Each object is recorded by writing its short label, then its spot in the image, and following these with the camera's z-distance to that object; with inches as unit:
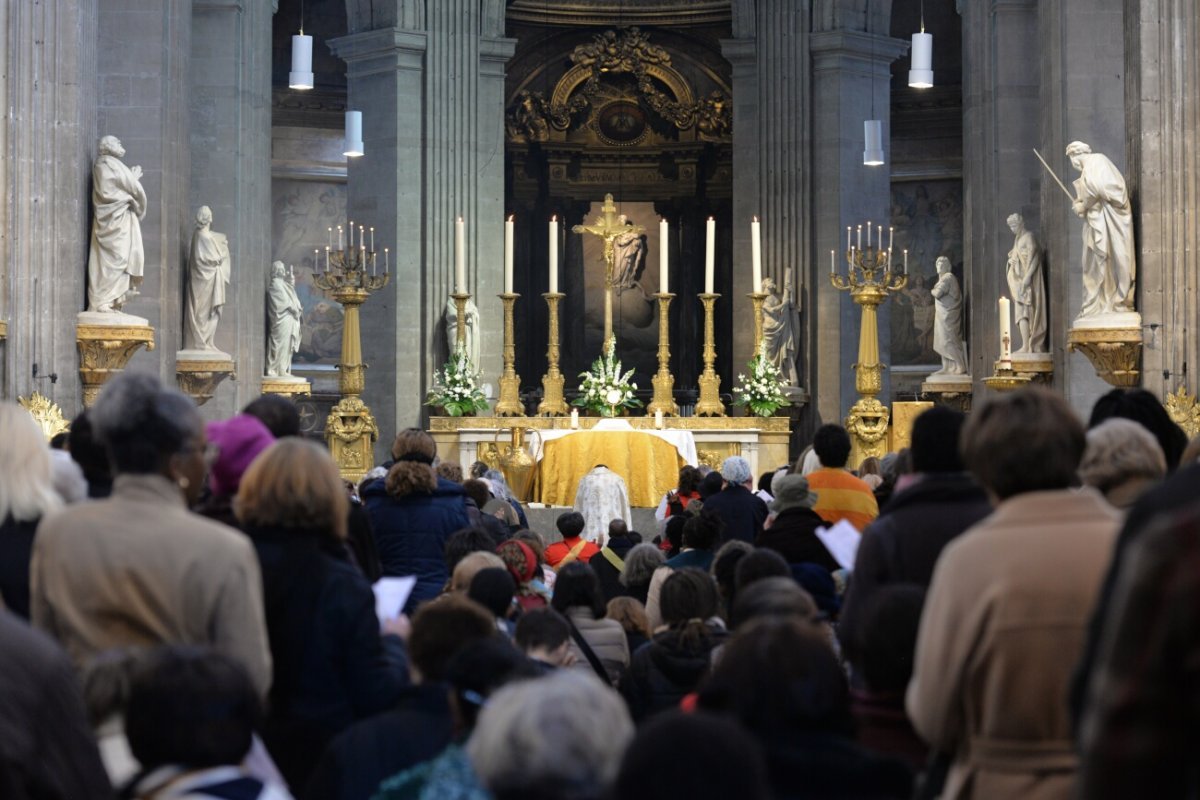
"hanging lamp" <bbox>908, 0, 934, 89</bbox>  879.7
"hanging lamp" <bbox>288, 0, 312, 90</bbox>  872.9
